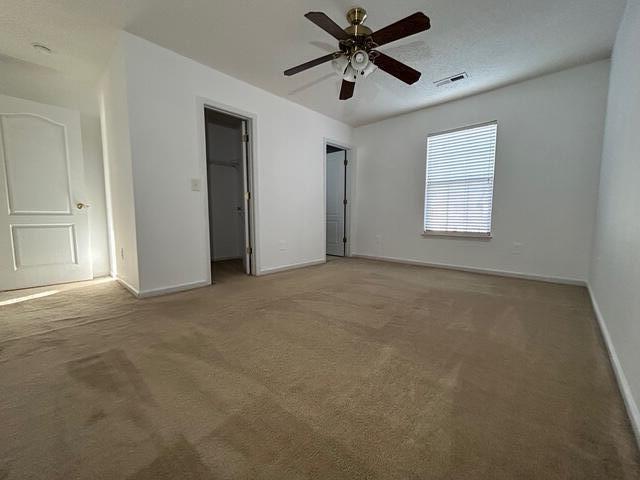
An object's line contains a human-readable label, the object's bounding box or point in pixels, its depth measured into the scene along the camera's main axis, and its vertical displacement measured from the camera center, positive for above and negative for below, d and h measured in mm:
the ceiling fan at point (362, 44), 1872 +1415
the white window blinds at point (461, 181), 3818 +519
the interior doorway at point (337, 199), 5438 +309
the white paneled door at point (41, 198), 2973 +192
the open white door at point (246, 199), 3629 +209
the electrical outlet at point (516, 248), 3598 -496
